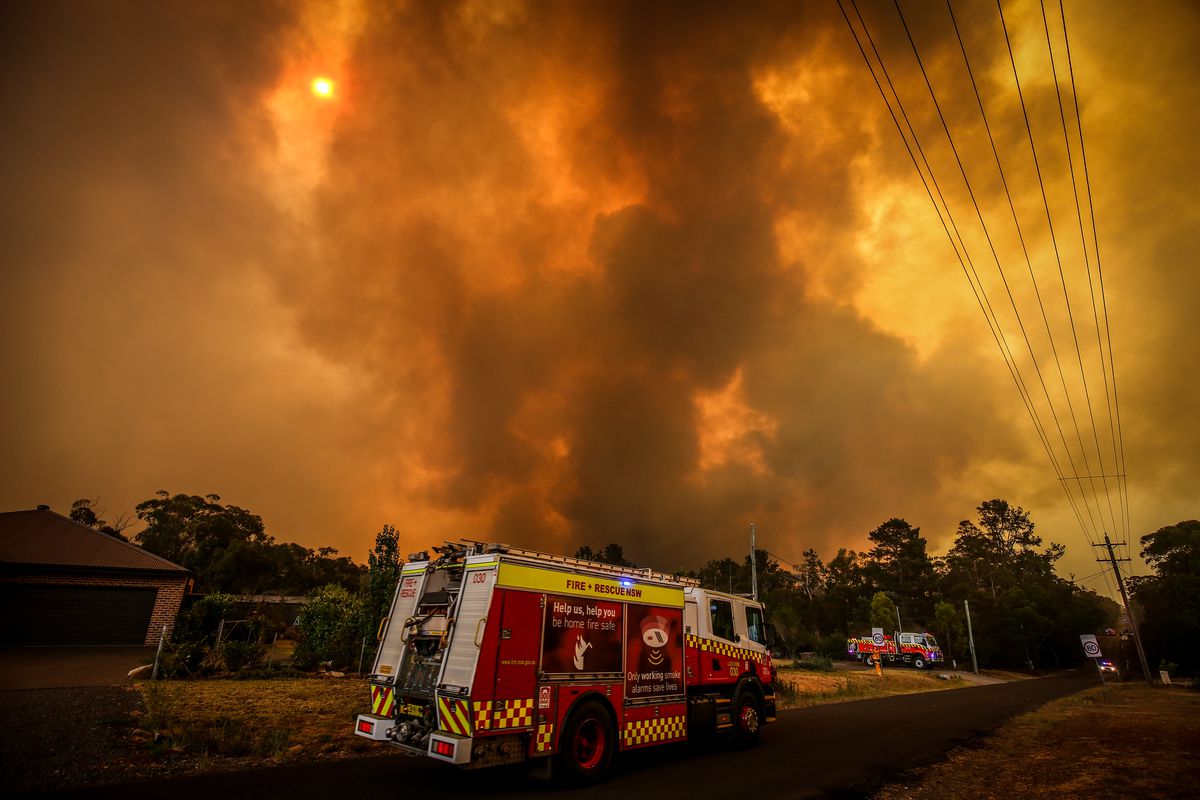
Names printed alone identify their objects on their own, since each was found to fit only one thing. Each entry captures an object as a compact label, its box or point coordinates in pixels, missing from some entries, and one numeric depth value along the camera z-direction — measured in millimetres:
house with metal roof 21797
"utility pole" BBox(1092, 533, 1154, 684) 36844
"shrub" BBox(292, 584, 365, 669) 18062
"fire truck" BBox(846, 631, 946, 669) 43625
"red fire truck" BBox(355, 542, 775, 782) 7145
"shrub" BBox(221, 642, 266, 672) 16453
